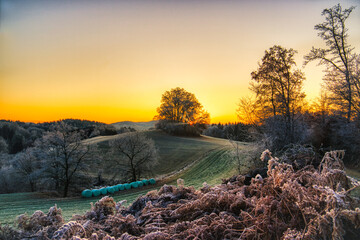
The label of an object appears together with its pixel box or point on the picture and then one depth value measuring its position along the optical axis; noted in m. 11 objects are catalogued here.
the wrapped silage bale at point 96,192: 24.64
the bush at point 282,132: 18.17
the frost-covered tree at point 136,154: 33.22
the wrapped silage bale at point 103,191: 24.96
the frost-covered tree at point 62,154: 29.45
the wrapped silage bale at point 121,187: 25.84
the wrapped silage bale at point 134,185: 26.78
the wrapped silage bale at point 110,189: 25.05
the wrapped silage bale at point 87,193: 24.28
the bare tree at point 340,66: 19.50
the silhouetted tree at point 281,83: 20.95
